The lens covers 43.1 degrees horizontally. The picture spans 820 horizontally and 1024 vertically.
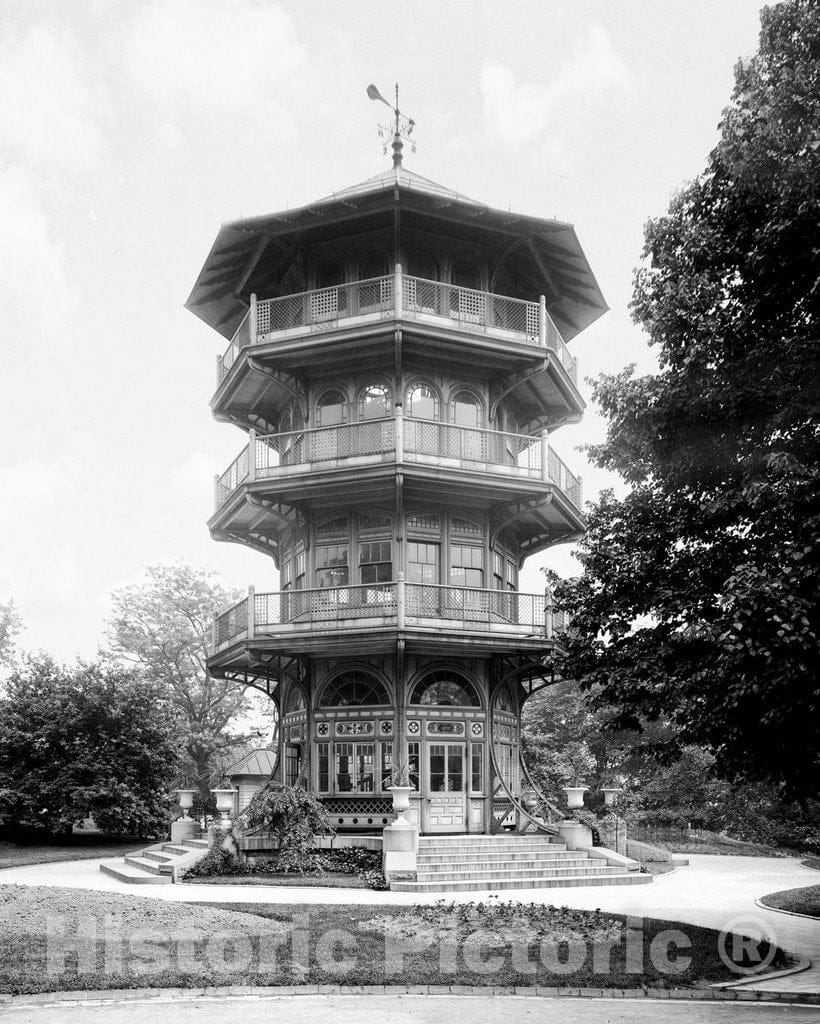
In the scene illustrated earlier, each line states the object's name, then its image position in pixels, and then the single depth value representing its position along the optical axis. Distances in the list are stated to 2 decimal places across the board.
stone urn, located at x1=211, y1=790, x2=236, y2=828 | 23.91
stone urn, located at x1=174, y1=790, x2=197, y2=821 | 26.36
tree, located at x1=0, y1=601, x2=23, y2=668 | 54.25
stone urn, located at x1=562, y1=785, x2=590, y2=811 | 24.33
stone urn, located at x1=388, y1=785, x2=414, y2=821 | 21.67
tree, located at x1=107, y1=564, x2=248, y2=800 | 43.69
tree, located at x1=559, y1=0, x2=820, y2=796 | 11.75
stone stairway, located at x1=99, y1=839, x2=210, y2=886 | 20.97
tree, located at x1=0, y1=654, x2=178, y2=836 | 30.00
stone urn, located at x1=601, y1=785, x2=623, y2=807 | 29.22
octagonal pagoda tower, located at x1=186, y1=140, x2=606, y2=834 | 24.89
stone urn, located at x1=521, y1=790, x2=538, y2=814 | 25.92
